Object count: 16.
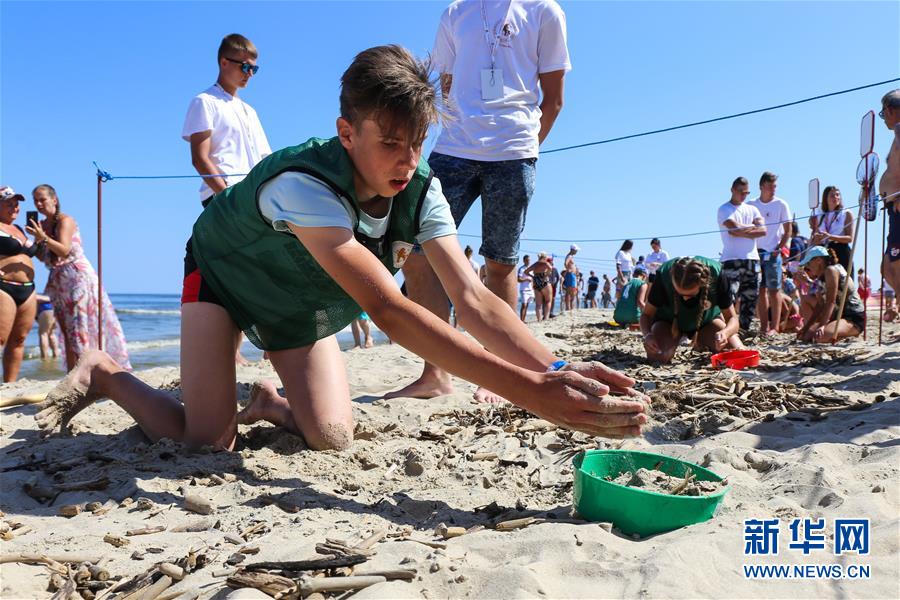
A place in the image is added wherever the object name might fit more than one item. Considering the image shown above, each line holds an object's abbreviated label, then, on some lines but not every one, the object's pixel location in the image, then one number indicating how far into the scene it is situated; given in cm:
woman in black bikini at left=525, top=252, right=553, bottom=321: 1647
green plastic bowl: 193
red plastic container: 488
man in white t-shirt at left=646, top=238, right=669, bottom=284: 1434
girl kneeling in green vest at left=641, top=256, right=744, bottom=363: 547
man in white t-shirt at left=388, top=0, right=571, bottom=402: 393
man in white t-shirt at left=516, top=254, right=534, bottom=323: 1603
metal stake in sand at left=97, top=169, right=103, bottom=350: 504
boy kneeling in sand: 192
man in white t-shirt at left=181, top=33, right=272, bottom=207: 481
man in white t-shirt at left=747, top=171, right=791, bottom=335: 840
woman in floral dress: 574
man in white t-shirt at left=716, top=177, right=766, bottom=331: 775
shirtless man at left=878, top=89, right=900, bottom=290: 479
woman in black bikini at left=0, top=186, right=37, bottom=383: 566
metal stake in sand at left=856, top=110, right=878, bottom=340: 589
